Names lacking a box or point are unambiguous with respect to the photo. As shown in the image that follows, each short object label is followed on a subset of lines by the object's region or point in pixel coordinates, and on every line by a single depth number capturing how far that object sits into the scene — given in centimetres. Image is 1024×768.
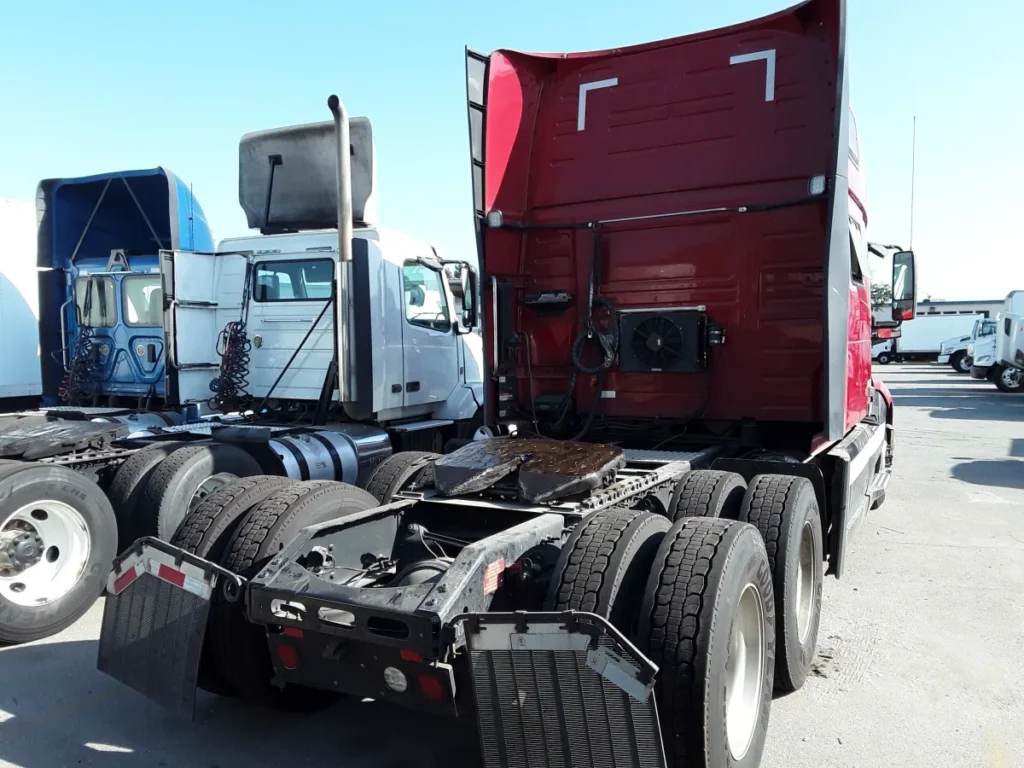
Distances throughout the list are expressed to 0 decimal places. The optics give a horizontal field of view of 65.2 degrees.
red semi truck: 254
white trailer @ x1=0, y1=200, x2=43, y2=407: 920
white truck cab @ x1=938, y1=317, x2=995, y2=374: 3353
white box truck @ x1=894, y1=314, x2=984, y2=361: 4075
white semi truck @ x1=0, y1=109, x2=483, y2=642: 642
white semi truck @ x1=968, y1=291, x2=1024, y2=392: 2203
